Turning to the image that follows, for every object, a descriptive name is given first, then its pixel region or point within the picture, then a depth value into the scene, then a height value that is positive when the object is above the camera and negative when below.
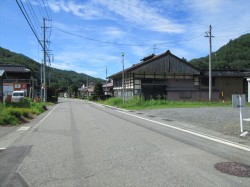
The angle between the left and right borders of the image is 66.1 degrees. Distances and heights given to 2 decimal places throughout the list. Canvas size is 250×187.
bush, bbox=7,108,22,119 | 11.33 -1.11
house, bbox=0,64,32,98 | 37.90 +3.49
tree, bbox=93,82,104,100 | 46.01 +0.64
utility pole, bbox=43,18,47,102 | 30.19 +5.28
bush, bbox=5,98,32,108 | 16.78 -0.88
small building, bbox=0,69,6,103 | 18.48 +1.03
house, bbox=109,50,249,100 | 28.10 +1.95
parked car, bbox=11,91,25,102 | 30.31 +0.04
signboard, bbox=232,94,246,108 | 7.68 -0.33
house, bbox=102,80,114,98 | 49.56 +0.98
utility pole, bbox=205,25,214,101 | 24.50 +7.05
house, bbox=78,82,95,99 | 66.32 +0.94
